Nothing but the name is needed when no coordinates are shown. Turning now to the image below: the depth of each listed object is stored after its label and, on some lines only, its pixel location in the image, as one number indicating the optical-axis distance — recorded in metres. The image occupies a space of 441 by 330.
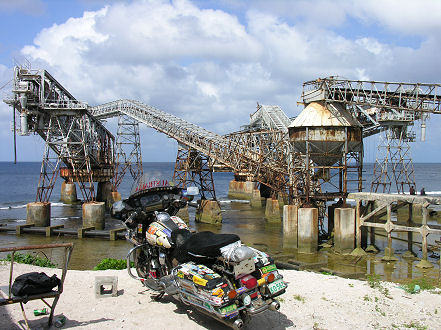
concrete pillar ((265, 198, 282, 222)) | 39.16
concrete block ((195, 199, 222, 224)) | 36.97
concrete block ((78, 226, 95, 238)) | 29.00
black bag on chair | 7.42
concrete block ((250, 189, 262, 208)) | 51.47
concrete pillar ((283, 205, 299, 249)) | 24.71
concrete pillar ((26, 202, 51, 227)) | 32.22
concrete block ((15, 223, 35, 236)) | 30.46
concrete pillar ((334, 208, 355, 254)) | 22.86
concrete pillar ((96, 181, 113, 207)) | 49.35
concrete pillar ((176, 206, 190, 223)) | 35.28
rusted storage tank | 24.41
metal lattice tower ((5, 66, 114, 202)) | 33.31
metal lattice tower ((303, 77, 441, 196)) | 24.69
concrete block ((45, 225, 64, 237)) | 29.77
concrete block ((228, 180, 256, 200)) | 60.75
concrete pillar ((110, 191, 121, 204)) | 48.52
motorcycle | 7.30
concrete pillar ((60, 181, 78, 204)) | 56.28
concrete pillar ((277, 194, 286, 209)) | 45.62
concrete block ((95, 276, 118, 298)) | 9.70
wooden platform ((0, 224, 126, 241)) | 28.41
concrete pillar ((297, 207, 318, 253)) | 23.61
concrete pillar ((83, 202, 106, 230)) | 32.75
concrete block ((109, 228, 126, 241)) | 28.09
